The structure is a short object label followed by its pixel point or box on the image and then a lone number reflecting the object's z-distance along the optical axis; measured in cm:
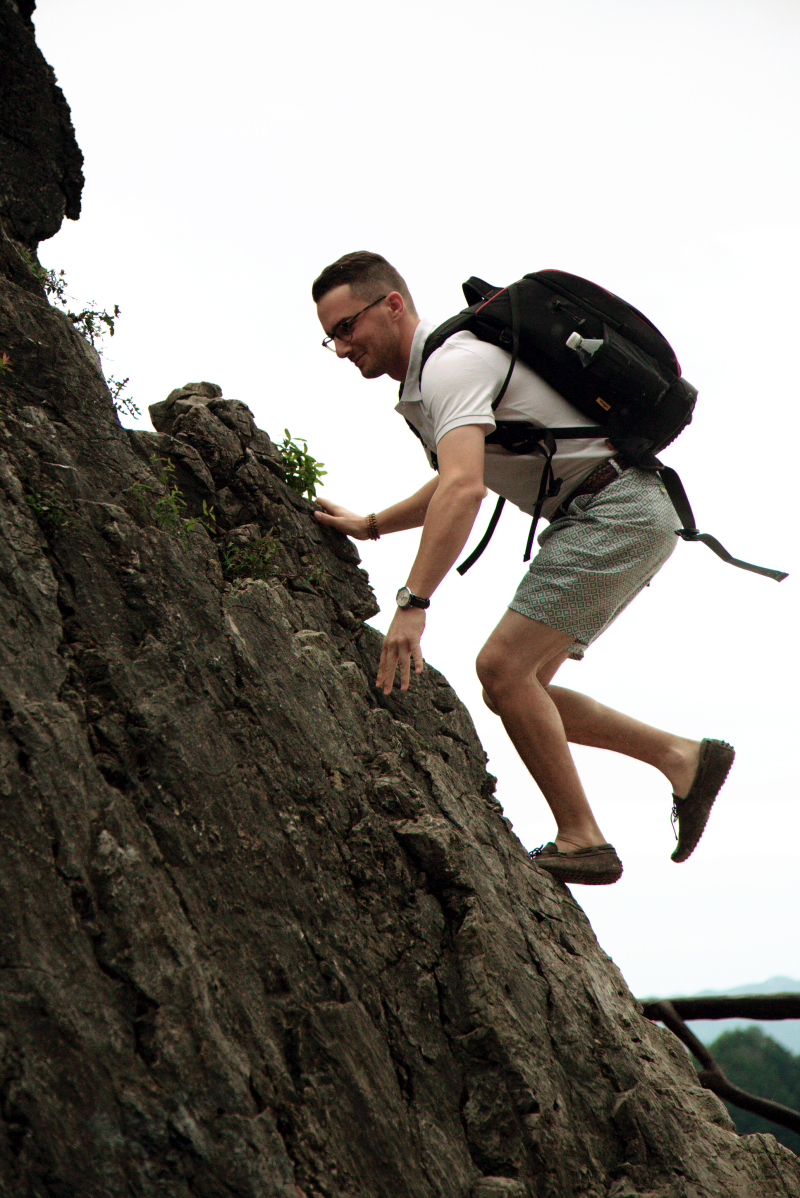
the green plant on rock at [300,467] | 688
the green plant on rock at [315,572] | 637
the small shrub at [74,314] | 645
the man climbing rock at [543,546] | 537
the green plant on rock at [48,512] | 460
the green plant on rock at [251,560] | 576
